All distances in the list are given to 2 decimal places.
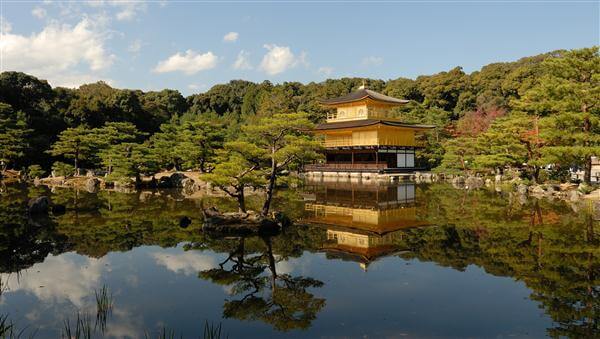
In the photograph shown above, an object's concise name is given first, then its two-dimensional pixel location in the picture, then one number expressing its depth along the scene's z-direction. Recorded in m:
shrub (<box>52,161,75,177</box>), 32.56
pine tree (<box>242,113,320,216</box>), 12.82
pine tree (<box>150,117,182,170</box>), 32.50
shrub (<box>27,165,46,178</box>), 34.06
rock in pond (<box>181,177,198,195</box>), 26.55
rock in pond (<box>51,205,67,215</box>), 16.84
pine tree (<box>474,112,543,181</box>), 26.12
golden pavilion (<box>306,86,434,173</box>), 38.12
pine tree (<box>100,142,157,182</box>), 27.55
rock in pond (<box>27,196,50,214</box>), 16.22
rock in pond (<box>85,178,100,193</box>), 27.42
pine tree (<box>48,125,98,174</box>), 33.09
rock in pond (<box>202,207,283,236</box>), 12.53
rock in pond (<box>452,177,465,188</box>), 29.27
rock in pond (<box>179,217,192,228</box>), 14.09
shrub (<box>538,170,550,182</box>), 26.53
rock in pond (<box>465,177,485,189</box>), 28.01
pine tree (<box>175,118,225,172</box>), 32.66
